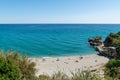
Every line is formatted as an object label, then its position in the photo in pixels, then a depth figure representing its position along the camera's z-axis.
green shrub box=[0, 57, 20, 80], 6.68
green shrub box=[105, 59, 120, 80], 9.94
